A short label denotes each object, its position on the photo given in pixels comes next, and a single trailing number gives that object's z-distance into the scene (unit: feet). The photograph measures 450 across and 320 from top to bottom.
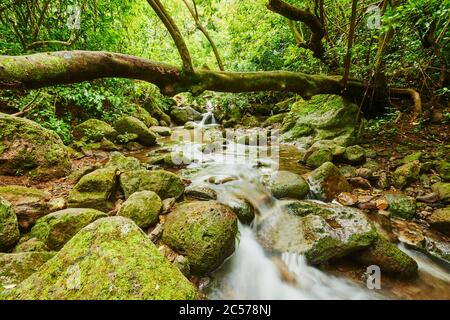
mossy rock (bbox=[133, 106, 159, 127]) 35.13
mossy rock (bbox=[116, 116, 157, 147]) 26.21
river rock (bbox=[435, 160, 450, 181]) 14.66
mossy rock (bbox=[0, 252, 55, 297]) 6.47
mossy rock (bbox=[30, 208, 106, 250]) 9.27
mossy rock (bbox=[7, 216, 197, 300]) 5.07
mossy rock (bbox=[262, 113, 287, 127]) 36.06
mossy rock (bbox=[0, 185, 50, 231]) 9.97
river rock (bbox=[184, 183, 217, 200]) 14.52
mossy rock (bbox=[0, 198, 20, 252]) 8.40
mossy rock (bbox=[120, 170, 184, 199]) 13.21
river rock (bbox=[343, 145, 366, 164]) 18.69
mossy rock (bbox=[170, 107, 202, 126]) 46.91
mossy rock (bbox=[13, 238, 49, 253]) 8.63
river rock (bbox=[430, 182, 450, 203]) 13.28
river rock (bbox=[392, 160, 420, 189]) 15.19
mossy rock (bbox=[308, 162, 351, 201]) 15.38
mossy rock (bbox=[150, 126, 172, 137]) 33.88
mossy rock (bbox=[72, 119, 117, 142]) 22.79
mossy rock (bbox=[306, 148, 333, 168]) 19.27
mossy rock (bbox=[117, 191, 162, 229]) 10.73
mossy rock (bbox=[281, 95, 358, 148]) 24.05
